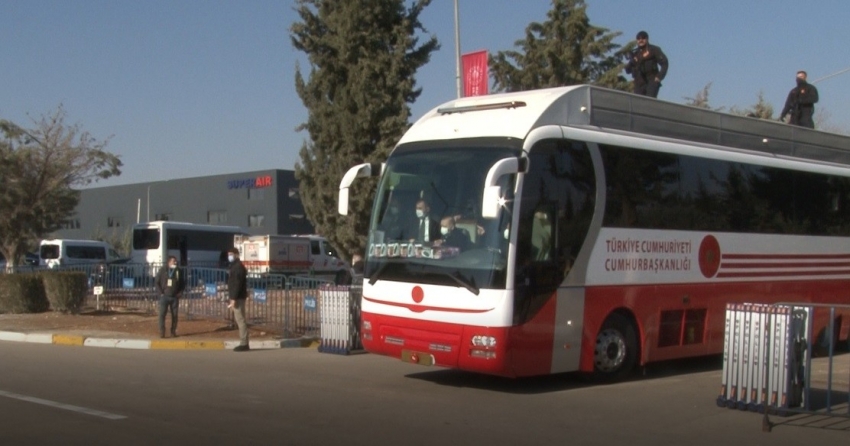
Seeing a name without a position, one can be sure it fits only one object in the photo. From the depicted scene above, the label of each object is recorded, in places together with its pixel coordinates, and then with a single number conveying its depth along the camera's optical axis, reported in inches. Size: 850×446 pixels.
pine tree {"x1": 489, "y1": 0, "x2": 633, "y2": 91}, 1232.2
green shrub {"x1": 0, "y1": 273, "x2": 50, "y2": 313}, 975.0
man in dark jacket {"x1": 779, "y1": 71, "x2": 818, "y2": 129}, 751.7
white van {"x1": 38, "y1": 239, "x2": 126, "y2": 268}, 1769.2
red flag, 826.8
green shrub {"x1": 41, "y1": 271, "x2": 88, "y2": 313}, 952.9
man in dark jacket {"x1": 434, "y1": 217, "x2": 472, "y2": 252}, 465.1
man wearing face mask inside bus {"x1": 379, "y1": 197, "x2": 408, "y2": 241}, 494.1
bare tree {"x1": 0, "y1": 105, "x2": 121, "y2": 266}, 1310.3
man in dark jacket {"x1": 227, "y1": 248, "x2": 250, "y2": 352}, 703.1
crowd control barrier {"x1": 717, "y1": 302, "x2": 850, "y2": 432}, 405.4
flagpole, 887.1
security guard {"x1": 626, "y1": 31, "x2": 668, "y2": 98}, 674.2
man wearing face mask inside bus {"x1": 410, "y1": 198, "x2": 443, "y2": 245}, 476.1
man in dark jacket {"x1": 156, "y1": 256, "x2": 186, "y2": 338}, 773.3
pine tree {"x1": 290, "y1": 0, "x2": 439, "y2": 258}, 1109.1
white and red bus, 460.4
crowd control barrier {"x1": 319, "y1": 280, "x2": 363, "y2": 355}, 668.1
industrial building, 2632.9
